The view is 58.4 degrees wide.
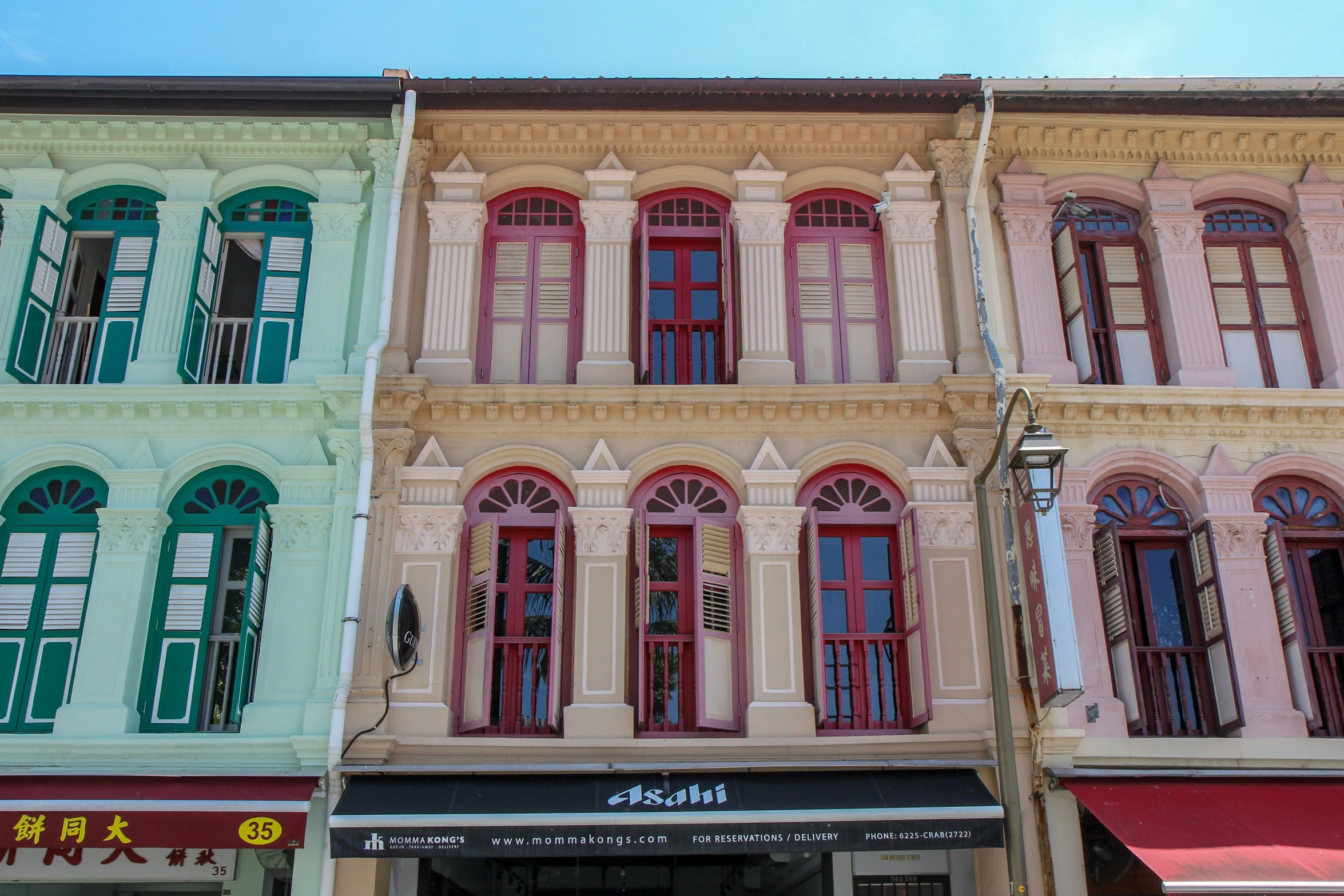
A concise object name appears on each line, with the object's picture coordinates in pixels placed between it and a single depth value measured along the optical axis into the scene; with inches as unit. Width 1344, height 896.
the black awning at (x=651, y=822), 357.7
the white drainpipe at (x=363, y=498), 378.6
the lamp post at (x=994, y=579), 324.5
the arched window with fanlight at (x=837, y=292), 462.3
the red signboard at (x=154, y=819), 357.1
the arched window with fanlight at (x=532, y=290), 462.0
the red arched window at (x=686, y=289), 462.6
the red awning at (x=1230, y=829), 333.4
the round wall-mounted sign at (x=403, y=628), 382.9
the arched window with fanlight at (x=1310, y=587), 409.1
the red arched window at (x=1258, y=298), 466.9
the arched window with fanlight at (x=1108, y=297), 464.8
